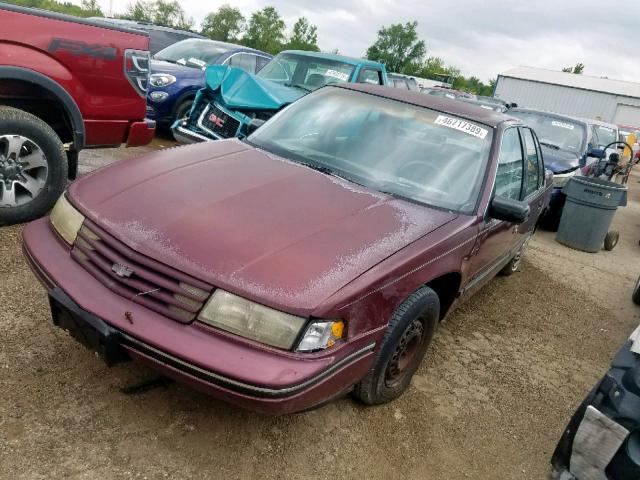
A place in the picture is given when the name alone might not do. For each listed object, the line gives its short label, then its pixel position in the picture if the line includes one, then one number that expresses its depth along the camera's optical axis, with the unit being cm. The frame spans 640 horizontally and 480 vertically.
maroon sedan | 197
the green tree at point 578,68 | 9542
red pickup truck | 368
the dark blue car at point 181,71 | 749
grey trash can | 646
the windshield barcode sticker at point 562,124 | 869
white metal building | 4009
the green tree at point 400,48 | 8569
